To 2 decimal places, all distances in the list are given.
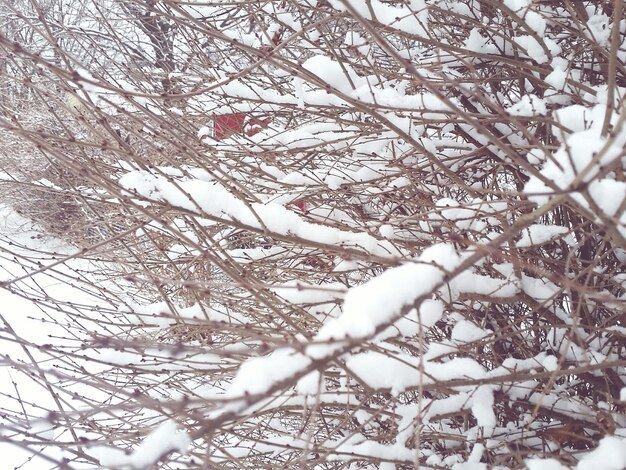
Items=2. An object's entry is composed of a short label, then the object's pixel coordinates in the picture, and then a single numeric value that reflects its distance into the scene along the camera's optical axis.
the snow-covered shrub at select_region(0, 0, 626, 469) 1.20
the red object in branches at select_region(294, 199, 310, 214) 2.92
